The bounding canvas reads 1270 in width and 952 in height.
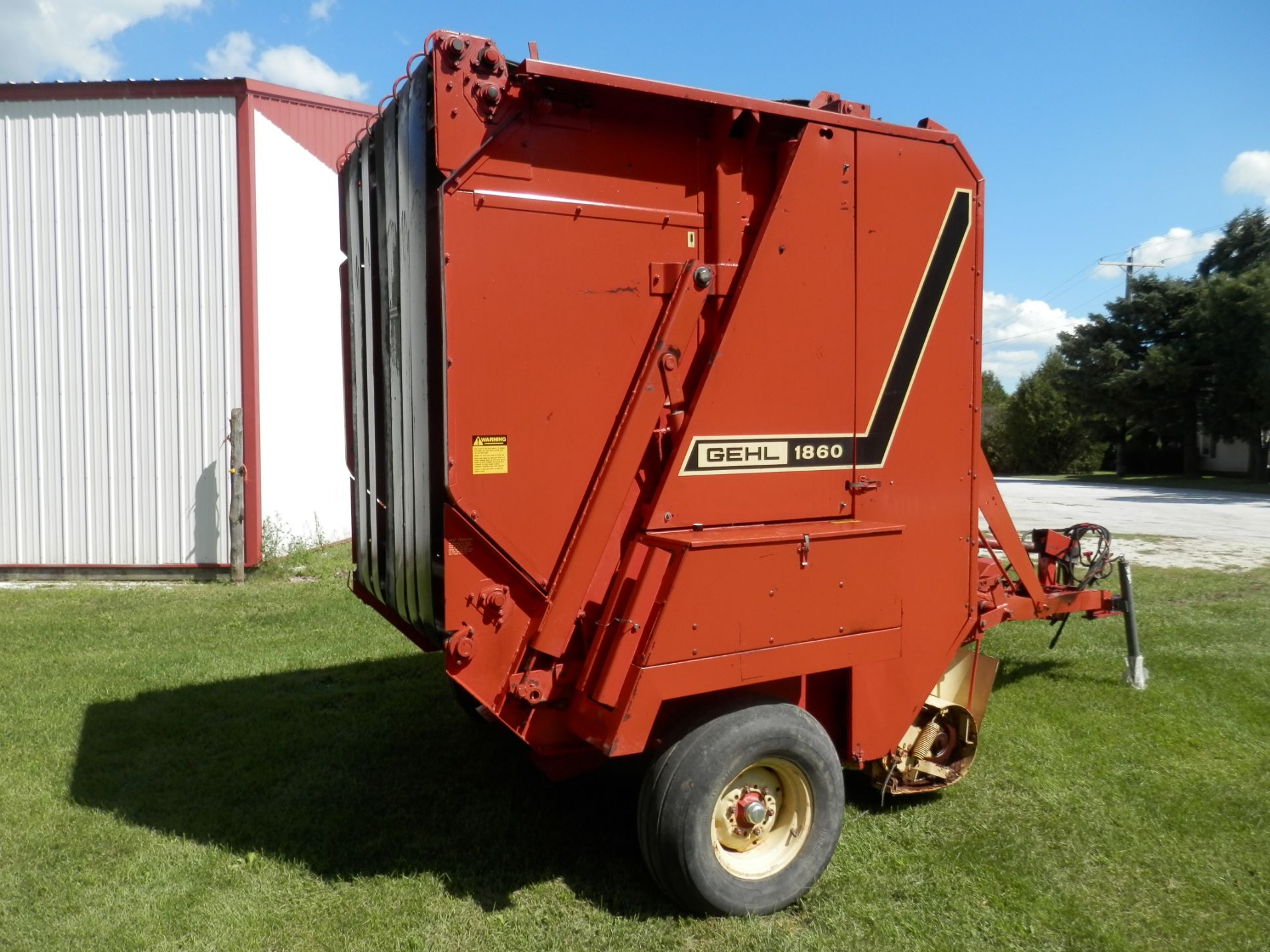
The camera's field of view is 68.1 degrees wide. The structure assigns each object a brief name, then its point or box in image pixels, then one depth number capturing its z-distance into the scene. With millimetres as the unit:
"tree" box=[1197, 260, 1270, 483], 28531
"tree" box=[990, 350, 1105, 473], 41469
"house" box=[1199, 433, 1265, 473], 35781
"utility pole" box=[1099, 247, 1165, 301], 34847
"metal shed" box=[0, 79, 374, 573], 10398
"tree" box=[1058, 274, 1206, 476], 31859
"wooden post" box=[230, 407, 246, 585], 10211
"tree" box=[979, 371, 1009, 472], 44125
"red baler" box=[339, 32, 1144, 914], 3361
